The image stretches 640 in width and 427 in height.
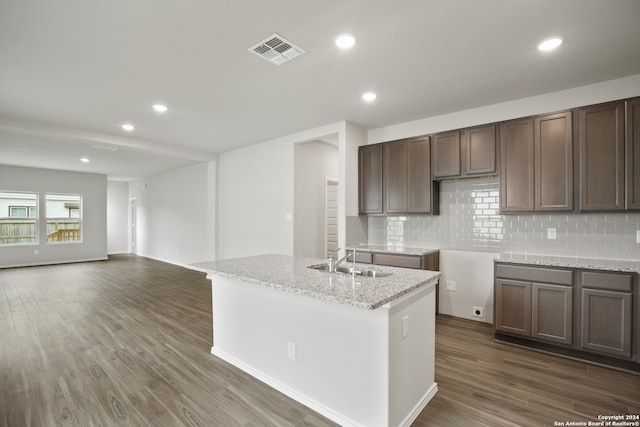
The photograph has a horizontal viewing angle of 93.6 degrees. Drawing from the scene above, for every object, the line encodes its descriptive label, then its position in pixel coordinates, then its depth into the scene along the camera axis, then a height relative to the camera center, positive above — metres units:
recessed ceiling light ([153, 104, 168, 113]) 3.88 +1.41
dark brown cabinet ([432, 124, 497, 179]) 3.55 +0.75
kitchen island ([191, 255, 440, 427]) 1.79 -0.87
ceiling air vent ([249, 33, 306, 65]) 2.44 +1.41
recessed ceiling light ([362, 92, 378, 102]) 3.48 +1.39
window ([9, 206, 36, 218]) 8.12 +0.07
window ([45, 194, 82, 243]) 8.74 -0.10
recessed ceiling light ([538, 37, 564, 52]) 2.39 +1.38
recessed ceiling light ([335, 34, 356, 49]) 2.38 +1.40
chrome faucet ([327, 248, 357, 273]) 2.48 -0.43
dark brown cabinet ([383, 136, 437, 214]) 4.05 +0.51
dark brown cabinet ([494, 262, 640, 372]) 2.60 -0.94
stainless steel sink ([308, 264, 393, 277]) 2.48 -0.50
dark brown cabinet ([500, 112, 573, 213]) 3.07 +0.53
